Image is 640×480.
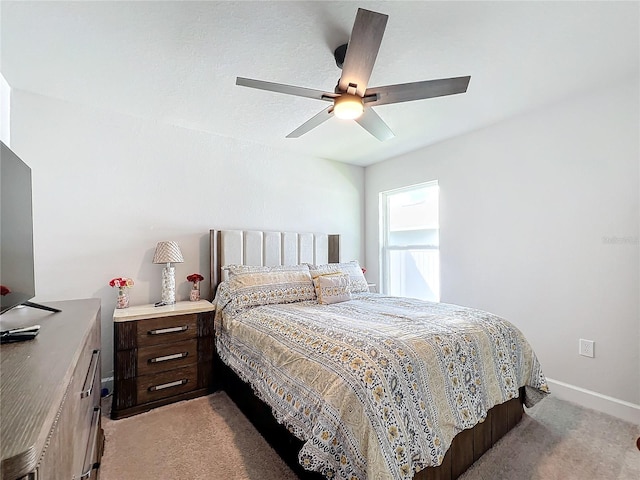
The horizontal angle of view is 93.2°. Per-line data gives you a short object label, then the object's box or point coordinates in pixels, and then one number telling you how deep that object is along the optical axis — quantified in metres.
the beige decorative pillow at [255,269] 2.87
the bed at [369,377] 1.29
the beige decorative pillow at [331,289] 2.73
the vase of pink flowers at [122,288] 2.60
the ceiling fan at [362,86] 1.43
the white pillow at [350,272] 3.16
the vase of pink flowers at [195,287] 2.98
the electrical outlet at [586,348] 2.44
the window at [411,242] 3.79
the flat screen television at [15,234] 1.17
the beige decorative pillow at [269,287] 2.60
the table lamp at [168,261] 2.72
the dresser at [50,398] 0.51
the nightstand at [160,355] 2.27
